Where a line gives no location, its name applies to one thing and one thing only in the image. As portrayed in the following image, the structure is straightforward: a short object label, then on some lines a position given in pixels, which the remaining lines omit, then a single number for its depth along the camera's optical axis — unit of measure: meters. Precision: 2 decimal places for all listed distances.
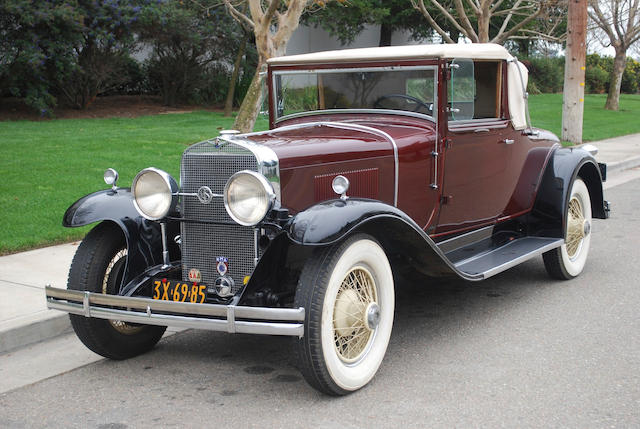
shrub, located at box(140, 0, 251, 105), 18.81
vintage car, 3.65
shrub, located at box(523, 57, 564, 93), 33.66
